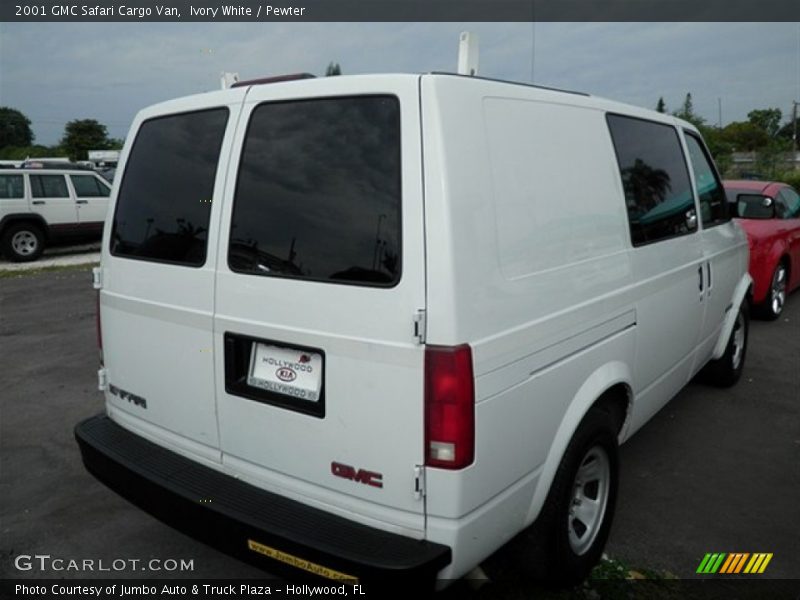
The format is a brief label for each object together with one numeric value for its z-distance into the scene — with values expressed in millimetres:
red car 7336
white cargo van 2045
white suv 12695
